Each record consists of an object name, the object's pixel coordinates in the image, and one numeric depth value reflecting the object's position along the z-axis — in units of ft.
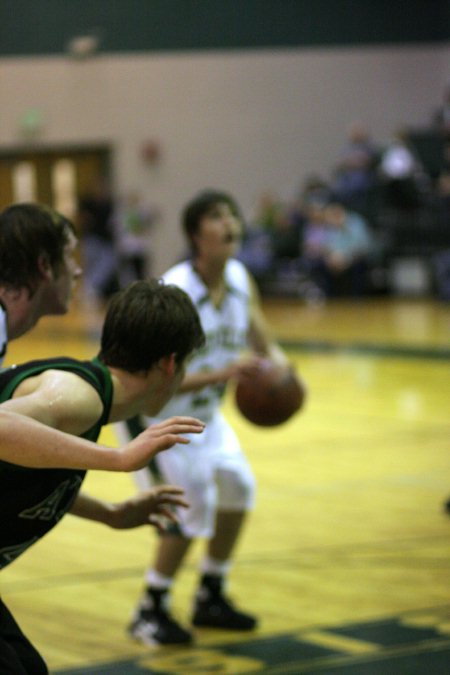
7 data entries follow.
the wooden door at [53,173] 72.95
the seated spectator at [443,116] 68.00
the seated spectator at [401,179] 64.49
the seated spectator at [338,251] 62.34
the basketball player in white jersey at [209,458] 16.60
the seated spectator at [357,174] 67.56
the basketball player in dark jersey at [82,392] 9.66
